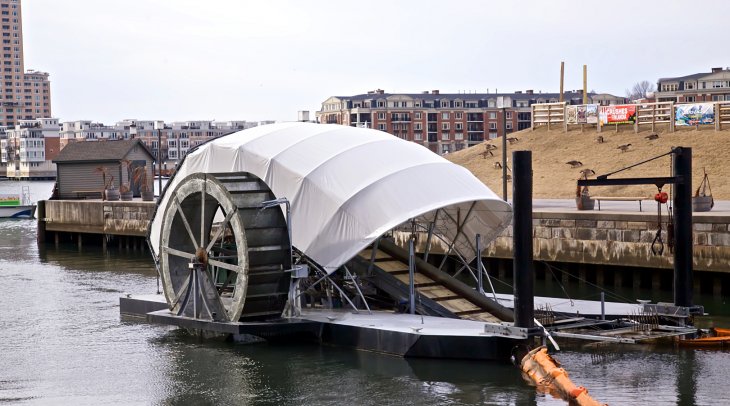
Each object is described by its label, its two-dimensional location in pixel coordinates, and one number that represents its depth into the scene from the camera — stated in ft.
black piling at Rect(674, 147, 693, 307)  90.12
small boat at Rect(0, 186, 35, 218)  322.55
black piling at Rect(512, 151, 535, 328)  80.18
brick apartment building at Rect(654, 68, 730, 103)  482.28
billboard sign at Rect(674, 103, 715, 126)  232.32
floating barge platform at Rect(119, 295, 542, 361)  82.64
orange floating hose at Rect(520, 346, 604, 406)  74.72
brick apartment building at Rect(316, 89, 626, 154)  588.09
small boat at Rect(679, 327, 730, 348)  89.86
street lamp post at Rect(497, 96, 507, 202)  147.69
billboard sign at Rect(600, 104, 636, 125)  244.83
